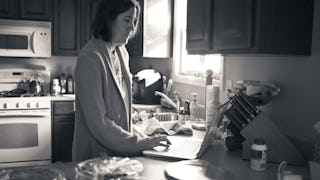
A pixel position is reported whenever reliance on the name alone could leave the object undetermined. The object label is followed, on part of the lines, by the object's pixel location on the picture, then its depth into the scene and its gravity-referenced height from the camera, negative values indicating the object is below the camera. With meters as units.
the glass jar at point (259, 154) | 1.46 -0.36
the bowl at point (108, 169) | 1.21 -0.38
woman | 1.70 -0.14
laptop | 1.67 -0.42
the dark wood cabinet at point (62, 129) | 3.62 -0.68
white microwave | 3.65 +0.23
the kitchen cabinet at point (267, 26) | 1.54 +0.18
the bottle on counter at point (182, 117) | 2.55 -0.37
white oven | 3.43 -0.67
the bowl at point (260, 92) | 1.79 -0.13
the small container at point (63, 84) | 4.06 -0.25
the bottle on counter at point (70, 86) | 4.09 -0.28
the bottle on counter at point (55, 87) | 3.96 -0.28
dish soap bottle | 2.77 -0.35
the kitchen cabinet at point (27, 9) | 3.66 +0.53
